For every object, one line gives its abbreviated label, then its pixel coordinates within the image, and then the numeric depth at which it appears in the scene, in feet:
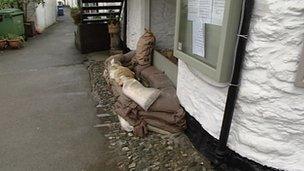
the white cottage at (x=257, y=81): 5.98
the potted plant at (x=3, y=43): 26.37
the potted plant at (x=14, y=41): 26.73
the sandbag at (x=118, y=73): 13.45
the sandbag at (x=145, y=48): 14.78
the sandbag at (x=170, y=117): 9.94
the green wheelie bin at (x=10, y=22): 27.68
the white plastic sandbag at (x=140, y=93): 10.13
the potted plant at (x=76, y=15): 23.74
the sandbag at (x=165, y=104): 10.15
